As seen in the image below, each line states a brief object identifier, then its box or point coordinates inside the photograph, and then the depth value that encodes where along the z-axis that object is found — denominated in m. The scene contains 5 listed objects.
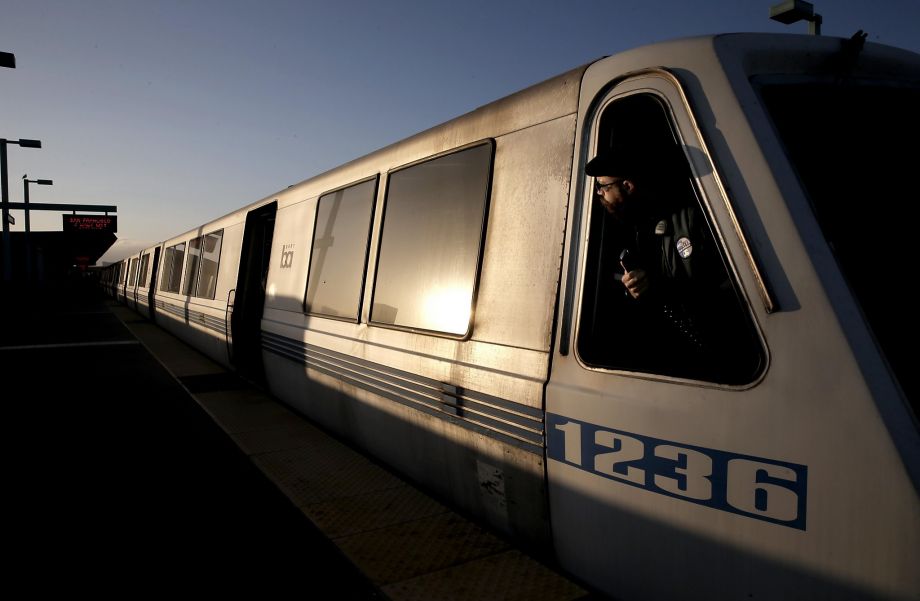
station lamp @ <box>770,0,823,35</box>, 5.89
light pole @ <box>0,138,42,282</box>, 28.61
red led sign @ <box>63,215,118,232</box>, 44.72
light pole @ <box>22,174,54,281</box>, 38.62
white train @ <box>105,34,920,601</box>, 1.95
